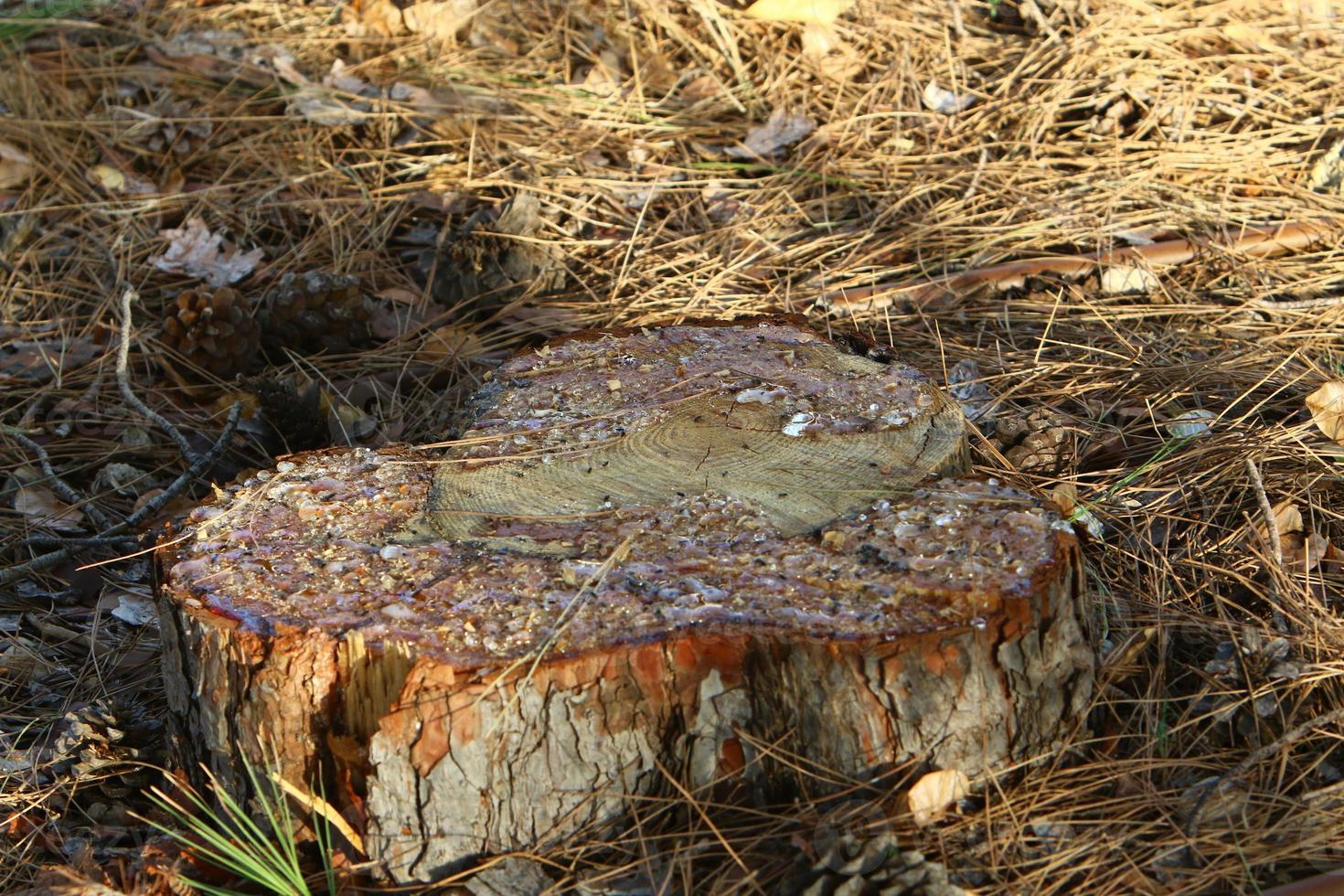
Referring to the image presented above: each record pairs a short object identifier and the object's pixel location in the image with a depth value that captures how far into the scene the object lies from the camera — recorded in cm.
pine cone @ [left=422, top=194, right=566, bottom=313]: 623
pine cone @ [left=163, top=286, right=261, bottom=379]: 577
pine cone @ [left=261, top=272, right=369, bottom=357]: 590
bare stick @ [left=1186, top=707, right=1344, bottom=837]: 322
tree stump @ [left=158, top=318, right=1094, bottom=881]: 300
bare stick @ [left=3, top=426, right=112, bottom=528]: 502
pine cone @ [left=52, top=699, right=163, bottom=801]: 371
